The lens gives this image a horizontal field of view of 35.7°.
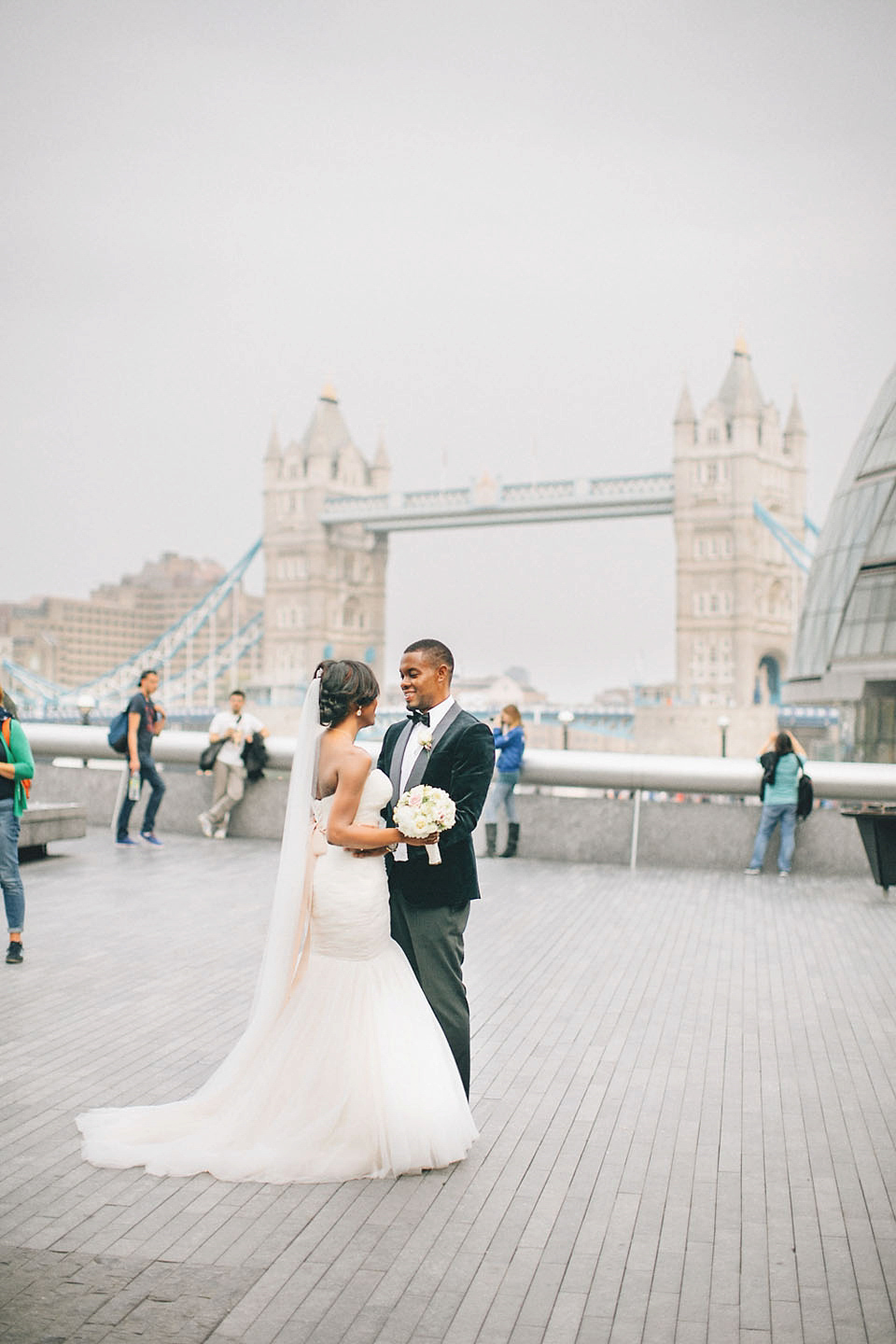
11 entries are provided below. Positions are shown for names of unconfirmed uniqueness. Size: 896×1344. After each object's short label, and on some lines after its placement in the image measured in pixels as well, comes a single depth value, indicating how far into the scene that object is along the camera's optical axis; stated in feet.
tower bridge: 323.37
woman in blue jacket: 40.45
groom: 15.19
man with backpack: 39.88
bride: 14.17
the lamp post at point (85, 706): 55.93
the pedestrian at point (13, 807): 23.71
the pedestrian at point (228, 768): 43.27
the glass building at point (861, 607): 92.07
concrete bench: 36.83
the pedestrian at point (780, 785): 37.76
